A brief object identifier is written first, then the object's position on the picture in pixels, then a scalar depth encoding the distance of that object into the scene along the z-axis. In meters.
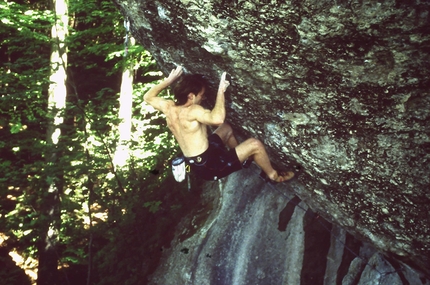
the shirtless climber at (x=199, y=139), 4.33
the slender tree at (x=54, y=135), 7.88
